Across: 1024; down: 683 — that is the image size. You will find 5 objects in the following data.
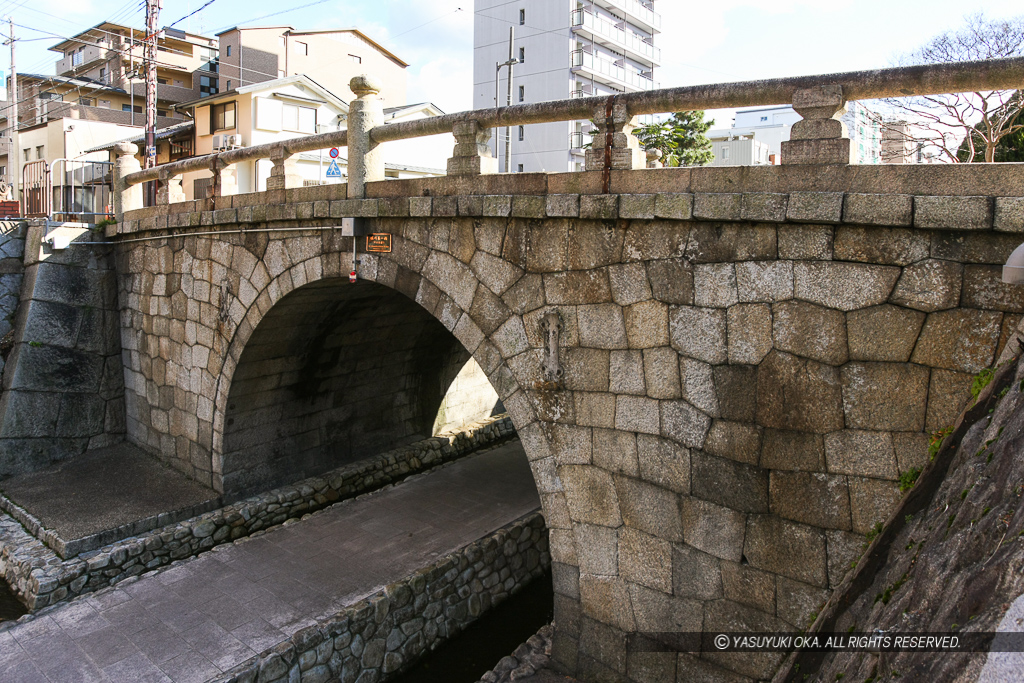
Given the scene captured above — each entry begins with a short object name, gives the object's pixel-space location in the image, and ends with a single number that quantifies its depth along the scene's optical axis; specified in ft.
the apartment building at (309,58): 85.92
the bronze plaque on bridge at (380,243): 22.47
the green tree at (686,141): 62.75
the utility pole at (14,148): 81.64
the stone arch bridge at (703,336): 12.89
